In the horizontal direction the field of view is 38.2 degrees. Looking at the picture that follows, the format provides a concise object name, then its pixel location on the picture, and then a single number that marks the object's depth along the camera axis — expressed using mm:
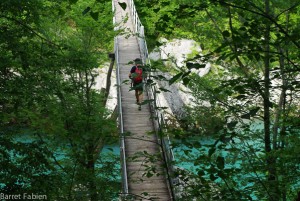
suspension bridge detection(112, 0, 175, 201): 7578
